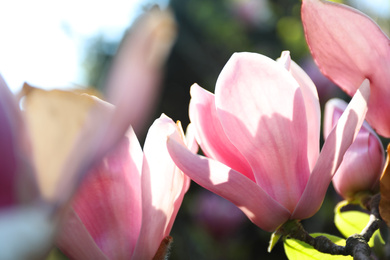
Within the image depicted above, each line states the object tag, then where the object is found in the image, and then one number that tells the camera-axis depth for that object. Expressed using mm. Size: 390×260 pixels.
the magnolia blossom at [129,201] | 454
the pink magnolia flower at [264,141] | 459
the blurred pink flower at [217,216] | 2107
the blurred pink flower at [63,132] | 374
